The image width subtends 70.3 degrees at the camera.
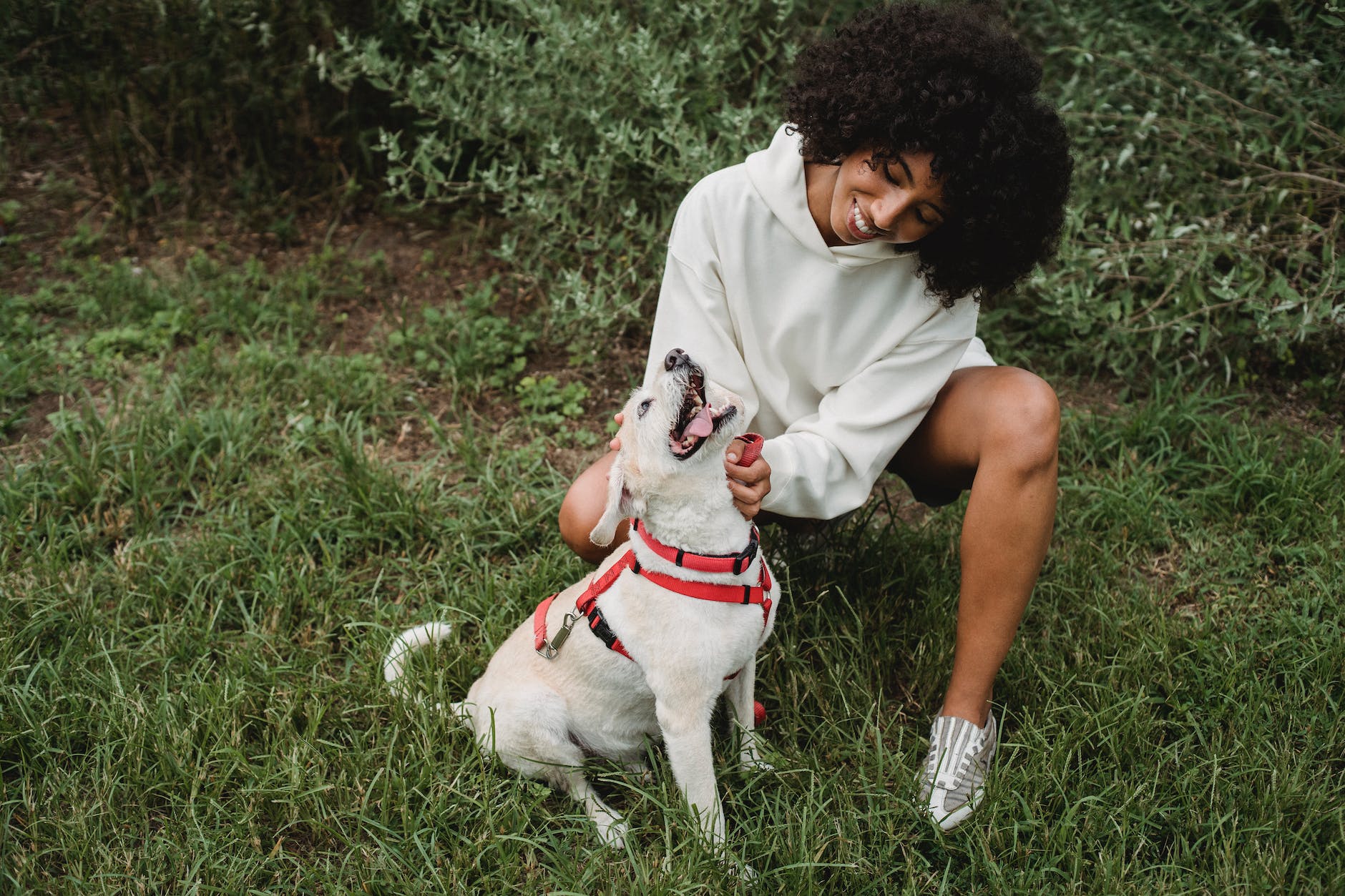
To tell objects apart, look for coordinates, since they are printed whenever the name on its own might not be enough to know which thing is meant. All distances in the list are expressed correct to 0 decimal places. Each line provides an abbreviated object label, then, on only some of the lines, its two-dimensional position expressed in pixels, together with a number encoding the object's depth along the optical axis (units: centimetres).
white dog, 212
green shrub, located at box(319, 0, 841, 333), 373
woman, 226
